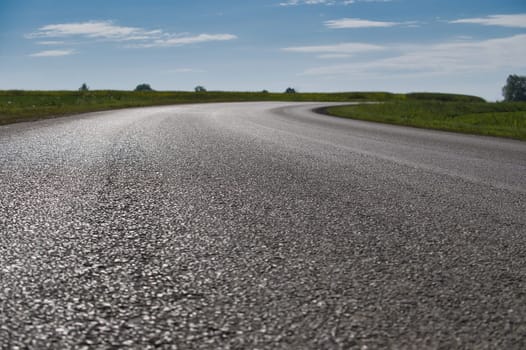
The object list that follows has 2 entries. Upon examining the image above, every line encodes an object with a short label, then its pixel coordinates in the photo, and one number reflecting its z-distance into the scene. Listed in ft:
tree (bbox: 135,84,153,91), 553.81
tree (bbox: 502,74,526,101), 483.51
